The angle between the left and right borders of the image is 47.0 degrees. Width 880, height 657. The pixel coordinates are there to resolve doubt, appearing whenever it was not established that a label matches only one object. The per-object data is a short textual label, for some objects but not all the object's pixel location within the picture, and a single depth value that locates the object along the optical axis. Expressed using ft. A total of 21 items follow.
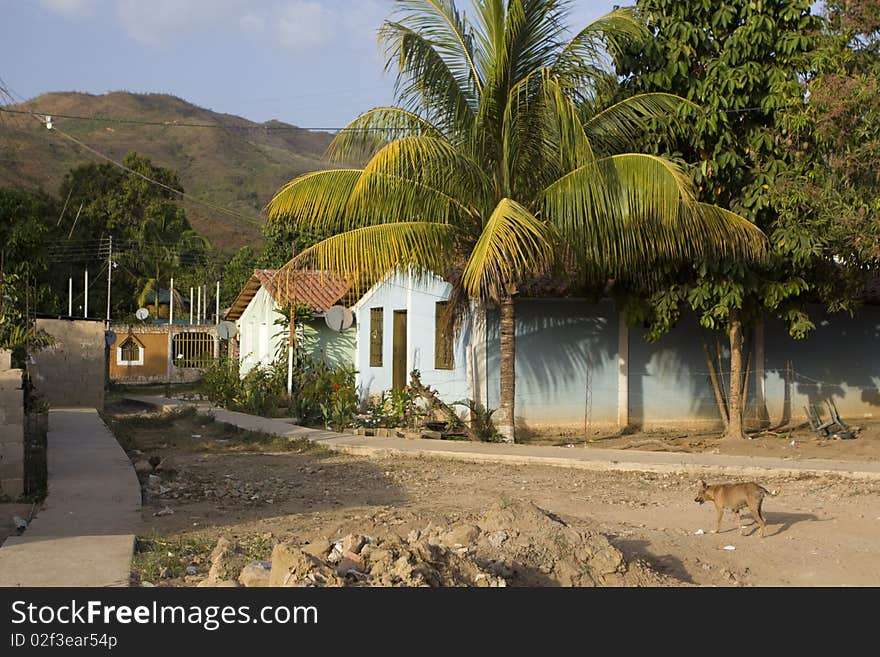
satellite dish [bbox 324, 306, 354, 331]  75.20
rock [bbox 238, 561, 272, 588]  21.18
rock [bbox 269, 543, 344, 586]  20.08
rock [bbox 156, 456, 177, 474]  43.62
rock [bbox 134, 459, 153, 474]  42.53
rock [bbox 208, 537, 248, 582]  22.33
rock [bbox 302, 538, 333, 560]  23.17
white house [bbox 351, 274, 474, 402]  63.77
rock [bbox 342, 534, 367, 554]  23.36
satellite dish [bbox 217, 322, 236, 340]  105.60
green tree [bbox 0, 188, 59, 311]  48.16
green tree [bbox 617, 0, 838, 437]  52.95
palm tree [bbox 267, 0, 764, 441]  49.49
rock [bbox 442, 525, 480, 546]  25.43
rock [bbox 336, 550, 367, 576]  22.11
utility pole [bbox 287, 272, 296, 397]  72.90
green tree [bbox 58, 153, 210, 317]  175.42
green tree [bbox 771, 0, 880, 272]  47.96
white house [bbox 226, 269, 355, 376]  80.38
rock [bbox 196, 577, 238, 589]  20.91
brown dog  30.25
